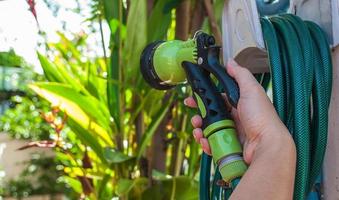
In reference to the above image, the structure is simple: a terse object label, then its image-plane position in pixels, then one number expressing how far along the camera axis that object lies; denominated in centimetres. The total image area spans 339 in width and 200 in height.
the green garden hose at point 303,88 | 70
